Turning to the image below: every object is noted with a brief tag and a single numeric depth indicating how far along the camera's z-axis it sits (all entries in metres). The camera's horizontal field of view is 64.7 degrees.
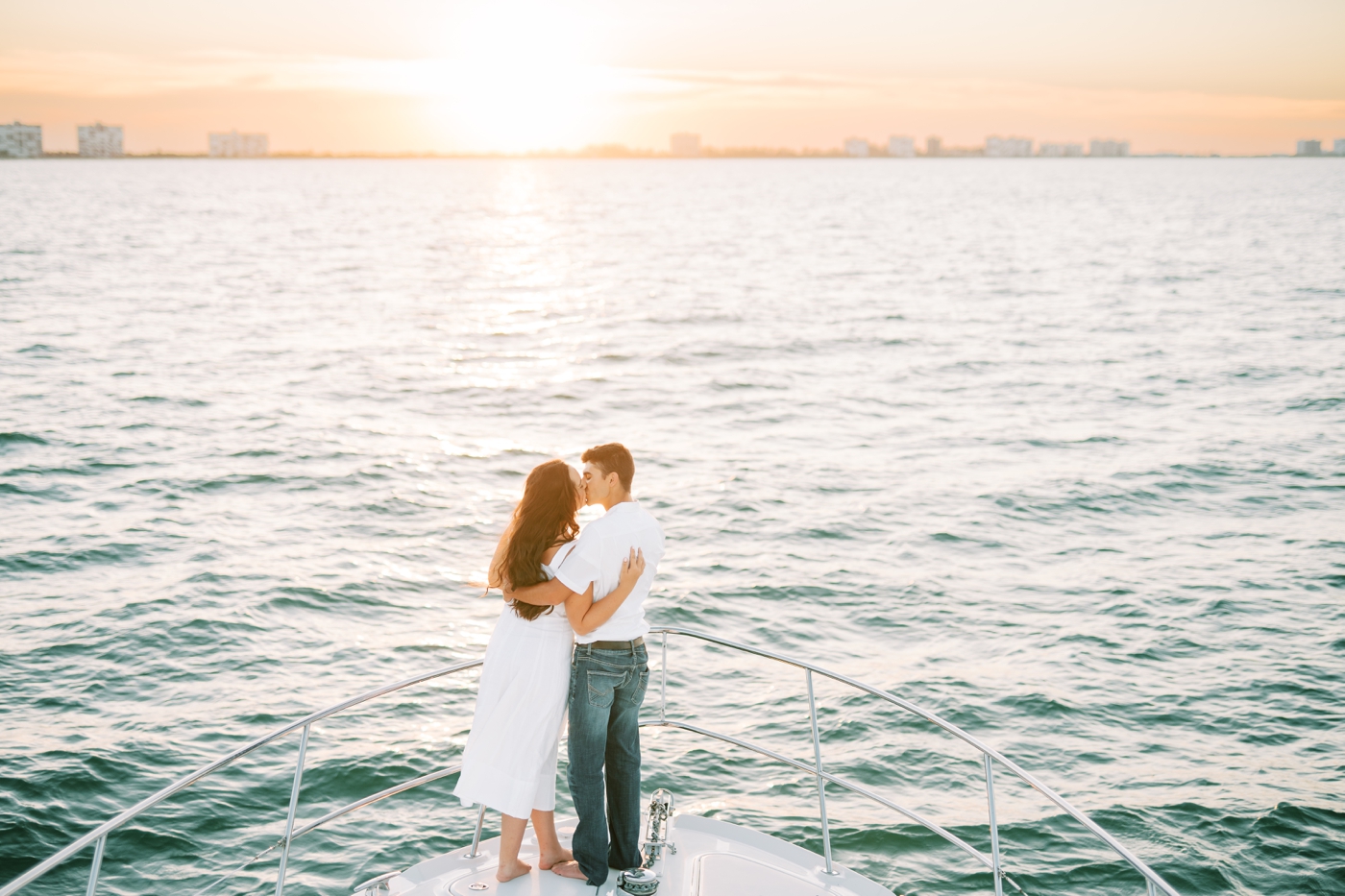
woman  4.81
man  4.80
